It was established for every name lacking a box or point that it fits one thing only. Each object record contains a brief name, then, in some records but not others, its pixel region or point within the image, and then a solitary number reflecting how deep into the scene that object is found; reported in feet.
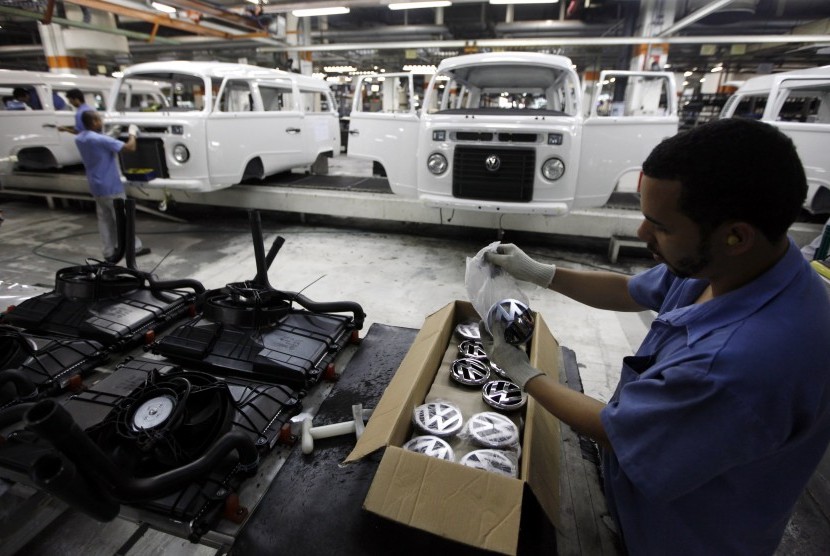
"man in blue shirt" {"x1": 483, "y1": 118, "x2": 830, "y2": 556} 2.85
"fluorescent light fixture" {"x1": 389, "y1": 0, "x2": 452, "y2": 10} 26.41
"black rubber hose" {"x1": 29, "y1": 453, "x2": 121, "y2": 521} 3.26
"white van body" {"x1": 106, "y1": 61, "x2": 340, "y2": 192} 16.76
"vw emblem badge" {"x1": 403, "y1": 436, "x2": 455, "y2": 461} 4.71
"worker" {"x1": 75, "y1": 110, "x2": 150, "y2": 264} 15.02
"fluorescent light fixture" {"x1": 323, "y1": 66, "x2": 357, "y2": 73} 66.05
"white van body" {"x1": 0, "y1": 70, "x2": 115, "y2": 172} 21.35
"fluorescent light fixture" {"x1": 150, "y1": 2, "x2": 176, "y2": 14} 26.81
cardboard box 3.53
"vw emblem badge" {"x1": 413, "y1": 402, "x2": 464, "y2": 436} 5.08
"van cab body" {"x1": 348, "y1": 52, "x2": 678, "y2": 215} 13.20
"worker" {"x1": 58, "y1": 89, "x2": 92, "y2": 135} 15.95
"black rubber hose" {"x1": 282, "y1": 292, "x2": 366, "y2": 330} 7.72
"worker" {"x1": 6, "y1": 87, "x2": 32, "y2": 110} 21.50
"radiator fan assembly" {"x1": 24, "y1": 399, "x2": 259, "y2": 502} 3.20
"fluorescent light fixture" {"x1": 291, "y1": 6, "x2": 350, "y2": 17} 29.11
